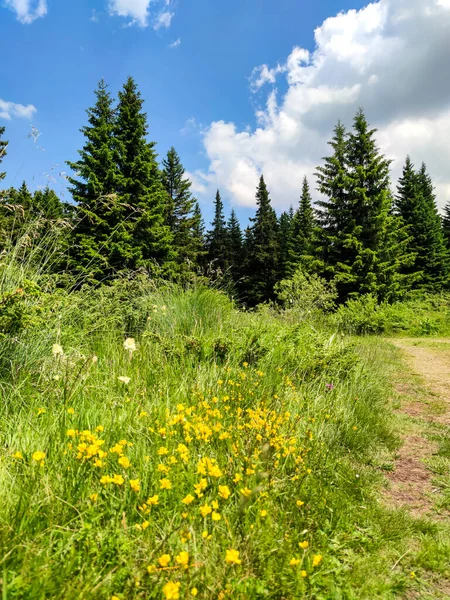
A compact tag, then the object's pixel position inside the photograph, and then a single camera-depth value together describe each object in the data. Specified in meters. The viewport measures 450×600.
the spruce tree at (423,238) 28.31
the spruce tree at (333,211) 20.28
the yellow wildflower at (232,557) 1.09
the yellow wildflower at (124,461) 1.45
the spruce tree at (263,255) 33.75
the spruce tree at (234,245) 37.34
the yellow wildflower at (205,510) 1.26
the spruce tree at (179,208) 27.09
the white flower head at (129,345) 2.26
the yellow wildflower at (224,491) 1.42
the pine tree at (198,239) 28.50
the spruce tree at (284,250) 32.96
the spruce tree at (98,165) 18.33
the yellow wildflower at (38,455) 1.40
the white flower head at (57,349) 2.00
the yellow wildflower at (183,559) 1.05
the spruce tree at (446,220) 39.44
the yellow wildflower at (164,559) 1.05
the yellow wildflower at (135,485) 1.35
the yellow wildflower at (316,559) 1.34
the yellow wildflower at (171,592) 0.96
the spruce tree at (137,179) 19.38
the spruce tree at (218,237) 38.44
